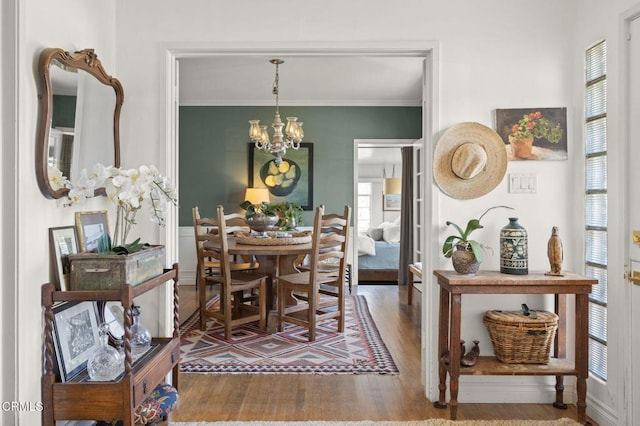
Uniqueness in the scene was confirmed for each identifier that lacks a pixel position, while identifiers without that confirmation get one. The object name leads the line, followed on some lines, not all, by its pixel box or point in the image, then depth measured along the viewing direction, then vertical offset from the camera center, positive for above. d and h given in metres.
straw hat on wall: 2.69 +0.29
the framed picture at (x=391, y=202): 10.68 +0.22
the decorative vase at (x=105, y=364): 1.92 -0.64
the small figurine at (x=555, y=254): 2.48 -0.22
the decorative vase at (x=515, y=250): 2.52 -0.20
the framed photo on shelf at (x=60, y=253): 1.97 -0.19
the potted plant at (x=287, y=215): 4.98 -0.04
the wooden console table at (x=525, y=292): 2.40 -0.52
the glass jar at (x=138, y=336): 2.25 -0.61
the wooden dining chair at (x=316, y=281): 3.85 -0.60
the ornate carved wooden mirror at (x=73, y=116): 1.89 +0.44
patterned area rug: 3.26 -1.09
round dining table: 4.02 -0.47
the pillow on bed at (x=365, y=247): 6.78 -0.51
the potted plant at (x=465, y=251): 2.48 -0.21
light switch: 2.72 +0.17
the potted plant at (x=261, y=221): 4.65 -0.10
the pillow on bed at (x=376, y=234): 8.13 -0.39
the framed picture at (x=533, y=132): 2.70 +0.46
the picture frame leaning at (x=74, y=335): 1.92 -0.54
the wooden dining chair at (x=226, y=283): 3.88 -0.63
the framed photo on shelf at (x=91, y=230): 2.17 -0.10
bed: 6.75 -0.75
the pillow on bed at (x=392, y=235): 7.90 -0.39
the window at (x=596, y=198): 2.50 +0.08
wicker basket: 2.47 -0.66
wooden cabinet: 1.85 -0.71
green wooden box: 1.92 -0.25
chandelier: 5.09 +0.85
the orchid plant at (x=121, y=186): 1.99 +0.10
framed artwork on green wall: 6.50 +0.51
